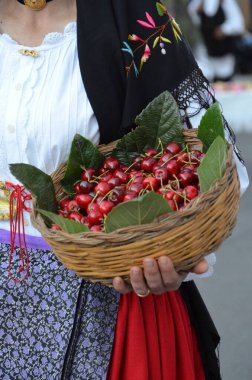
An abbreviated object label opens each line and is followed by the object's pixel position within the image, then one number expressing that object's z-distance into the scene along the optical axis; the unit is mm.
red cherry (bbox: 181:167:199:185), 1832
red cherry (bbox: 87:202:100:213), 1806
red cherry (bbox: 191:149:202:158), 1902
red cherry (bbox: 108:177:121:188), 1865
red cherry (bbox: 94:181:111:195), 1849
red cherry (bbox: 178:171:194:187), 1822
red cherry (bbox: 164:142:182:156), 1904
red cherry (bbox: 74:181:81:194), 1906
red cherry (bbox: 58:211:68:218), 1867
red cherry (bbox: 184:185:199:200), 1777
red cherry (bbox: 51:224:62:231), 1776
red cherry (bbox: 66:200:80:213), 1867
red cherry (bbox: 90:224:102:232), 1763
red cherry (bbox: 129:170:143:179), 1870
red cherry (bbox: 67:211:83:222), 1822
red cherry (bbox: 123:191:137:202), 1801
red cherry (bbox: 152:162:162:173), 1859
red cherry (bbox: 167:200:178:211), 1755
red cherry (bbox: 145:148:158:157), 1938
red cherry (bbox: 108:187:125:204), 1815
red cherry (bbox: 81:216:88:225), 1811
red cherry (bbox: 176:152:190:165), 1879
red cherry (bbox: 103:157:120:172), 1934
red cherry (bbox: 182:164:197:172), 1847
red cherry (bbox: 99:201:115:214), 1790
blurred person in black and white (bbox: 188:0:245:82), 10617
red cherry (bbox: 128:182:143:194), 1817
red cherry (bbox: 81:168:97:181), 1931
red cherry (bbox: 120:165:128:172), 1930
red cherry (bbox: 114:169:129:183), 1880
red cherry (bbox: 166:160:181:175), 1847
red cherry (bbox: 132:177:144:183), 1846
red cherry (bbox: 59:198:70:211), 1898
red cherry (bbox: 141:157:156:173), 1896
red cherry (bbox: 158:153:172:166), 1881
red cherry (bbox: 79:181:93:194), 1900
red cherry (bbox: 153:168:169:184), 1831
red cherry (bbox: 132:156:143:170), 1938
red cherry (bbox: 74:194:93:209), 1854
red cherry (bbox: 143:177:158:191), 1824
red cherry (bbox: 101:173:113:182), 1891
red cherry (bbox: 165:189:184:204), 1772
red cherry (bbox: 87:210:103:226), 1789
